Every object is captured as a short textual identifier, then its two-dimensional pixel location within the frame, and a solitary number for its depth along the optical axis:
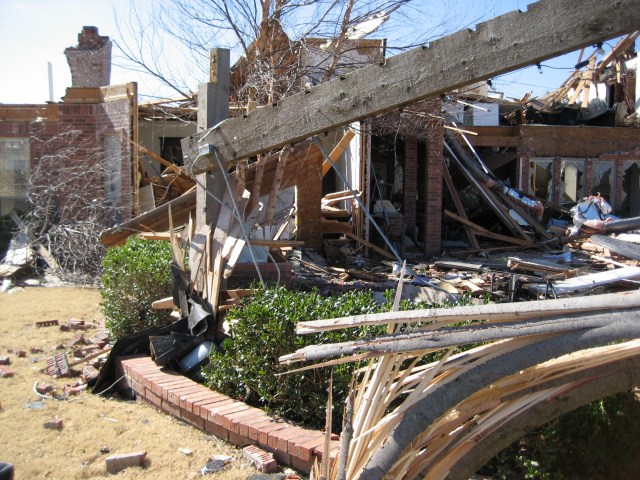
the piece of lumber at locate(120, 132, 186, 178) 12.58
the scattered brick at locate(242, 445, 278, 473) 3.80
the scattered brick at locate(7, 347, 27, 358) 6.66
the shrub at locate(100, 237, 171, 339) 6.53
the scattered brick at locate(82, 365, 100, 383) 5.75
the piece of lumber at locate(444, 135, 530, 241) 16.64
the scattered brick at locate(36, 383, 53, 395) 5.54
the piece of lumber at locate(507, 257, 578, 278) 11.36
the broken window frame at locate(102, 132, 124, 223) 13.10
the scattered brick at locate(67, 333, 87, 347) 7.10
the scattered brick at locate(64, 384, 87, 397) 5.51
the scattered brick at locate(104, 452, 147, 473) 4.00
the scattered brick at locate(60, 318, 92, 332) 7.72
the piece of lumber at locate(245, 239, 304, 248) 6.90
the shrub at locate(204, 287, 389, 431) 4.06
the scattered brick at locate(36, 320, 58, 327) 7.95
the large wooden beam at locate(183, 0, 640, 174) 3.87
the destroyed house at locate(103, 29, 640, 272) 11.59
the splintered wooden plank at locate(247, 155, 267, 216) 6.92
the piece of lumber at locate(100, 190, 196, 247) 8.72
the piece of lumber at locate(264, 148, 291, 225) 7.14
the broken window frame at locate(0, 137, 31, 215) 13.89
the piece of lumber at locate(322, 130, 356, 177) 12.42
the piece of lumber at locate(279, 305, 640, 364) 1.98
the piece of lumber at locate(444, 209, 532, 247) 15.99
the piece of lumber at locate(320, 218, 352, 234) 13.11
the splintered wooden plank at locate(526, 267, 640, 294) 9.30
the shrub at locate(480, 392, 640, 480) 3.13
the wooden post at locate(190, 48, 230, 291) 6.28
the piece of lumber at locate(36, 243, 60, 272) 11.61
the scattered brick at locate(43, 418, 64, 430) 4.70
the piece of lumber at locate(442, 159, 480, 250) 16.32
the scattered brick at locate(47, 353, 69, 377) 6.03
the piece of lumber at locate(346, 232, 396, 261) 13.53
